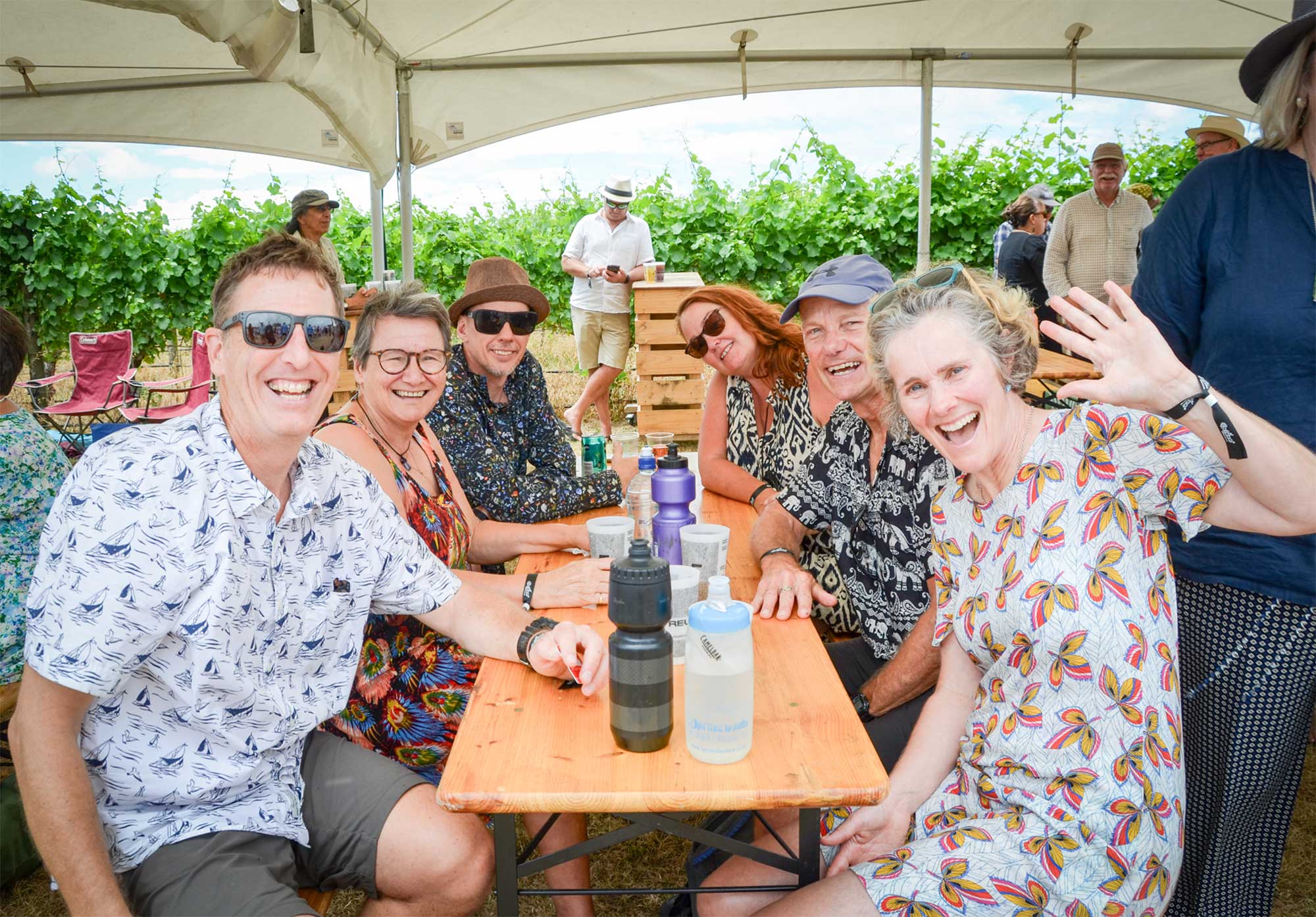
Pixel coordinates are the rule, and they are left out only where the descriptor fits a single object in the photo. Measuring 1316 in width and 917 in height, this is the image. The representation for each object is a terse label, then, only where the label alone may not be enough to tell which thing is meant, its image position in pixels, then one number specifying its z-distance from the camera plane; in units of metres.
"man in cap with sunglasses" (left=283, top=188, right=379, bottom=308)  6.40
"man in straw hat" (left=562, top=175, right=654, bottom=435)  7.76
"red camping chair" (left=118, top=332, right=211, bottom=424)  7.25
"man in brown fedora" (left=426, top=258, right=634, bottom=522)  2.90
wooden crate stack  6.93
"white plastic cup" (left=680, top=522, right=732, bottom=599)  1.93
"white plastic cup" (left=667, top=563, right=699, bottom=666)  1.67
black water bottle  1.37
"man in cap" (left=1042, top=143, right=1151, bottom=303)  6.98
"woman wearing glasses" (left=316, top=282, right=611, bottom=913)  2.12
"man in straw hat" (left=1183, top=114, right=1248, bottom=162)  6.27
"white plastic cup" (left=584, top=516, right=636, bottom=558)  2.18
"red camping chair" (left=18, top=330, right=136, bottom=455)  7.56
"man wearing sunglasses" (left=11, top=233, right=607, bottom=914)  1.42
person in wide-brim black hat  1.79
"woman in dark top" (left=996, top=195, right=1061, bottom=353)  7.45
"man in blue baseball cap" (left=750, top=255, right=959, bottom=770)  2.07
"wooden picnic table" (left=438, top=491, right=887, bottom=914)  1.31
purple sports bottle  2.10
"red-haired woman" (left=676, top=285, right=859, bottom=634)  2.96
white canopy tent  4.30
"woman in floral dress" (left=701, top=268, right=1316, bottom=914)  1.42
